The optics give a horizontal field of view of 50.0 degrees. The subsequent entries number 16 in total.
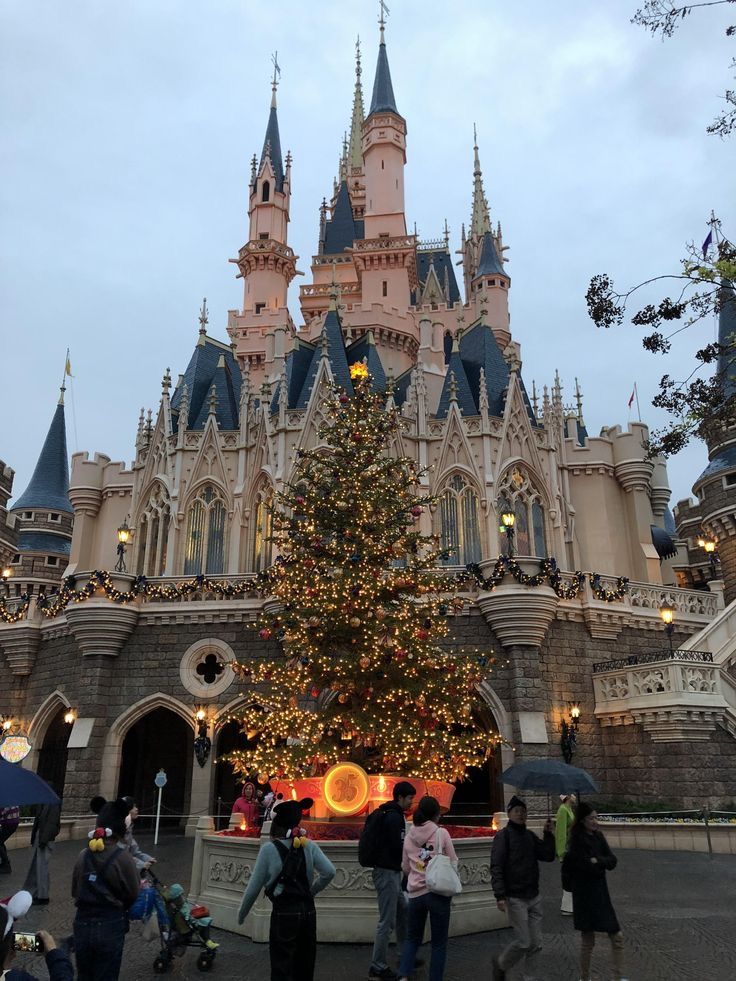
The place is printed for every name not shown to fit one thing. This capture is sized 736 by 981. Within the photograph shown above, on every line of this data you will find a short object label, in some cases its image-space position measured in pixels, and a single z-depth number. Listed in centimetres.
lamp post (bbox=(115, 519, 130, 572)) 2212
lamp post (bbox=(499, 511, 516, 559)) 1977
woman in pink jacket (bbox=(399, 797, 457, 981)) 646
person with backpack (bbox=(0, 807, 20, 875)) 1166
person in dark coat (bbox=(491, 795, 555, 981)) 646
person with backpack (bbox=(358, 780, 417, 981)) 733
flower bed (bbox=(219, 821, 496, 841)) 986
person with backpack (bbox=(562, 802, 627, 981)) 644
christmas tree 1205
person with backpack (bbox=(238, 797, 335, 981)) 557
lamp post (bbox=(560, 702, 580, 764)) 1981
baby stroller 746
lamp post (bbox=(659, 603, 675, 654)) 2156
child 751
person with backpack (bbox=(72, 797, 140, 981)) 523
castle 2028
